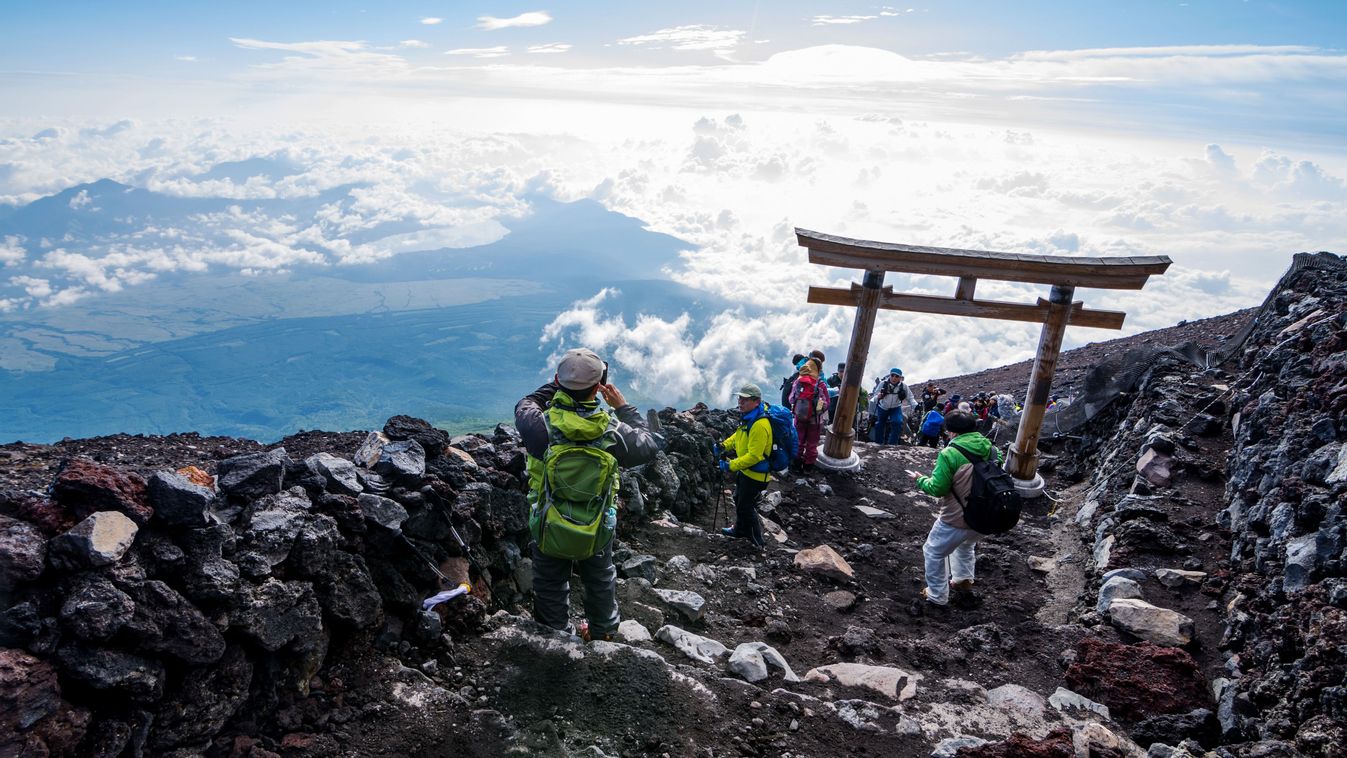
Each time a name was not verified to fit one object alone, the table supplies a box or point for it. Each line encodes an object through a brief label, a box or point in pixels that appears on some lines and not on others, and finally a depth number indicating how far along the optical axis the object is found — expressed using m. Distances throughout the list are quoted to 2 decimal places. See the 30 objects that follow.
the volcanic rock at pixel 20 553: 2.83
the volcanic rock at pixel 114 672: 2.89
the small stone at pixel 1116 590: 6.39
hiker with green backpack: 4.39
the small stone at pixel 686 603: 6.03
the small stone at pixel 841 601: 6.89
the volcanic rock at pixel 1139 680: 4.92
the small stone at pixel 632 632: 5.28
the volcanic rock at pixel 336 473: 4.51
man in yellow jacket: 7.25
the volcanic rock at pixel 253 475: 4.01
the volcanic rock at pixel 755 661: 4.97
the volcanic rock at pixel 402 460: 4.94
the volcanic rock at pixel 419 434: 5.50
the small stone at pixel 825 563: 7.54
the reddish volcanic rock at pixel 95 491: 3.18
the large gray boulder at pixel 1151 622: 5.64
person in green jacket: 6.57
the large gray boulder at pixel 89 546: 2.99
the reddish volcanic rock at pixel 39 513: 3.06
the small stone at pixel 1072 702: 5.02
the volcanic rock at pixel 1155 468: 8.28
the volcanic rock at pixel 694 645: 5.23
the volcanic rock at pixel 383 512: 4.55
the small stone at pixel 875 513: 9.85
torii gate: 10.12
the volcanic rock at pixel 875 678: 5.12
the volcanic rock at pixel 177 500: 3.36
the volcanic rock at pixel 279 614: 3.55
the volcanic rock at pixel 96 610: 2.91
